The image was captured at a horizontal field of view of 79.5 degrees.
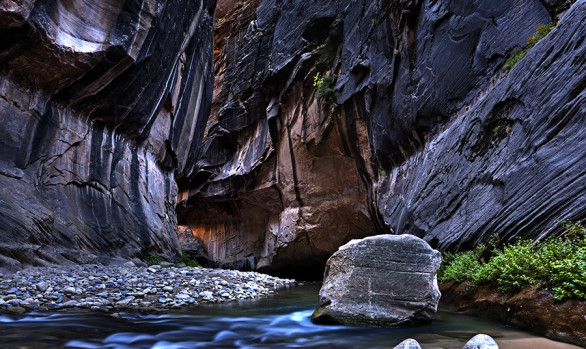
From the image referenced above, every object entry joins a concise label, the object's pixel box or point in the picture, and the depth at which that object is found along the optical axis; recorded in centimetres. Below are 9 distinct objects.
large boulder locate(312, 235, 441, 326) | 508
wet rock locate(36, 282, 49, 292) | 676
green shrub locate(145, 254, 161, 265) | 1371
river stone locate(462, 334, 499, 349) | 314
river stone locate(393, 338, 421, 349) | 318
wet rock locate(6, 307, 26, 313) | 559
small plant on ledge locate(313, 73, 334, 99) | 1816
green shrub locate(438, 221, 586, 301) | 389
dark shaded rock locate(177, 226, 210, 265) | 2866
